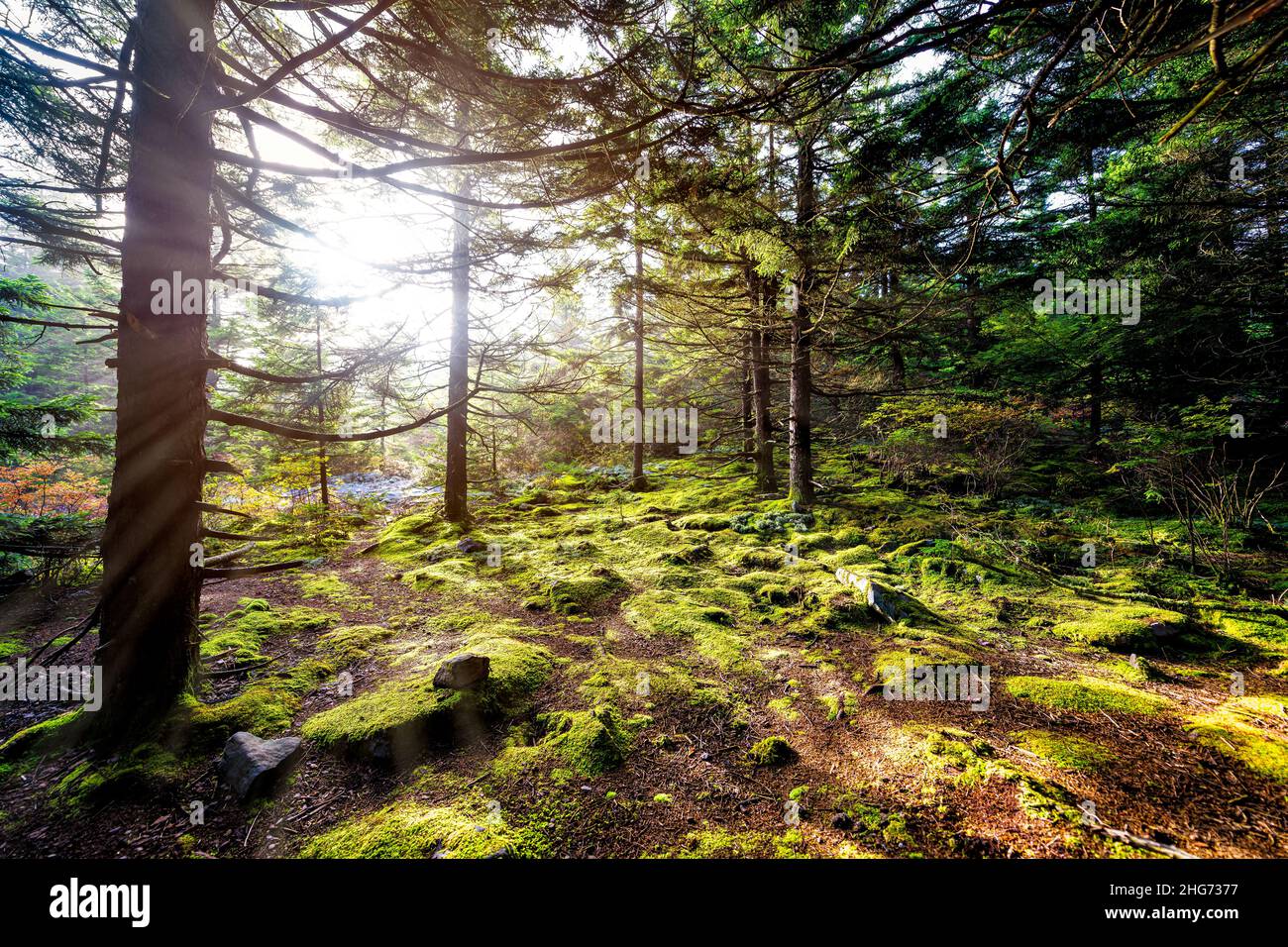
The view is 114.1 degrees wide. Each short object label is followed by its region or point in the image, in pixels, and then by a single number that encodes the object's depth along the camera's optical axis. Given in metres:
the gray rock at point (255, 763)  2.69
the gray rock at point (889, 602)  4.81
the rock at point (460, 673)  3.47
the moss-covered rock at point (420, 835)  2.26
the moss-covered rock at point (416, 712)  3.07
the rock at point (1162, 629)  4.07
